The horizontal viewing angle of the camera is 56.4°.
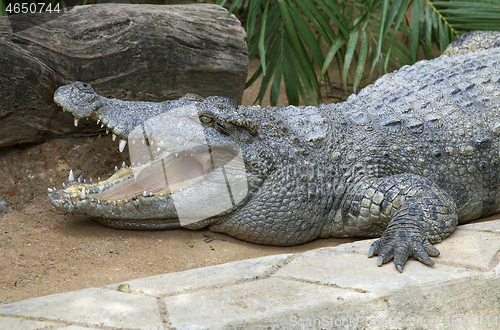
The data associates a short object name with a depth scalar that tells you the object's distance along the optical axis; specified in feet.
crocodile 10.46
